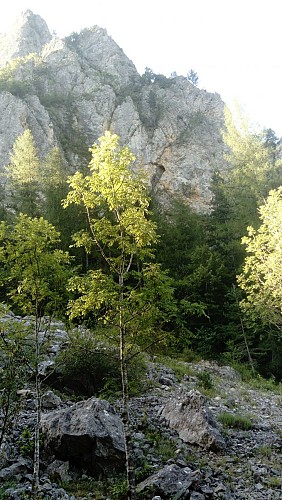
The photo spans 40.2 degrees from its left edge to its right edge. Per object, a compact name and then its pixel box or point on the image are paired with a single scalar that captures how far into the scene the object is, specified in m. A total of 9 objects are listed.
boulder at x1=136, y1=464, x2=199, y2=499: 6.58
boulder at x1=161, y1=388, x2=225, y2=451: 8.77
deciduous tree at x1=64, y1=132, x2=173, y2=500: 7.04
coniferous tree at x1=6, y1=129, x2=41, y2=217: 29.00
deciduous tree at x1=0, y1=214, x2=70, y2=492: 7.62
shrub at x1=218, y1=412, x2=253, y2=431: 10.30
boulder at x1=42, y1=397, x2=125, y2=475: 7.70
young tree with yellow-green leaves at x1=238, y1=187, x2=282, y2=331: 13.24
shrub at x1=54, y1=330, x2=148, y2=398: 11.76
